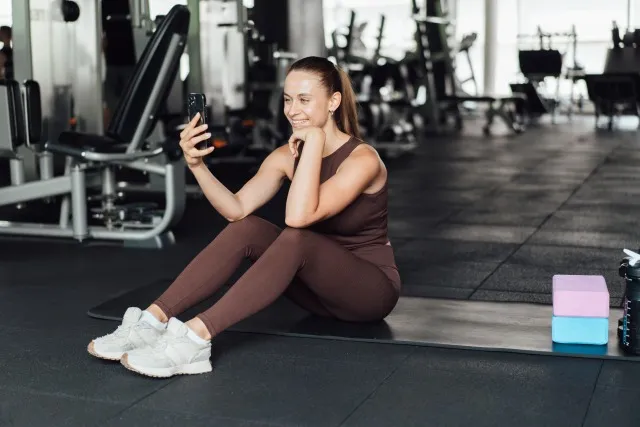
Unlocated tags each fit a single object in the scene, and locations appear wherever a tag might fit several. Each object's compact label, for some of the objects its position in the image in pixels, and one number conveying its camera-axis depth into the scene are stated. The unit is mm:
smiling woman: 2033
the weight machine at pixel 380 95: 7875
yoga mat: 2238
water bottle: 2066
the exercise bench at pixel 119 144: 3762
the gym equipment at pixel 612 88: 10023
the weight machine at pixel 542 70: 10711
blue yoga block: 2227
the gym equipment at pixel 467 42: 9898
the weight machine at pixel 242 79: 6508
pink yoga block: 2195
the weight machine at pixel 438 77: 9500
